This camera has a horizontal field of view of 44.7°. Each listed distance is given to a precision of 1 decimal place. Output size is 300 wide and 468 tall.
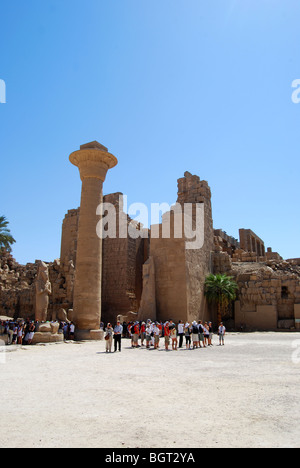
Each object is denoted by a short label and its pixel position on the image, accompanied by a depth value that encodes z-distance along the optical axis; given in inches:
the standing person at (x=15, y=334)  605.3
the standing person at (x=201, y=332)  555.7
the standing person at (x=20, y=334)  594.9
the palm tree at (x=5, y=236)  1096.2
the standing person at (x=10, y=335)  599.2
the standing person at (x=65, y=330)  657.6
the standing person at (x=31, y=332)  601.2
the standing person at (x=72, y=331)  652.1
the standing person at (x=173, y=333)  529.6
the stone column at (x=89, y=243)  684.7
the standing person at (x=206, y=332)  588.2
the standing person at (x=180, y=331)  570.3
